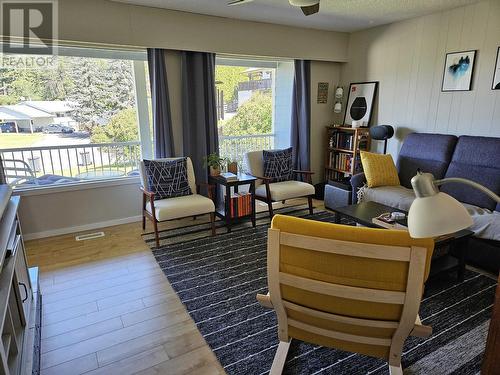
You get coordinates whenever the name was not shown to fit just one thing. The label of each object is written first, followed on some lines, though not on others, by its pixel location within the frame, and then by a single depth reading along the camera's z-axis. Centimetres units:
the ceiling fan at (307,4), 239
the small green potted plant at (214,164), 379
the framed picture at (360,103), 457
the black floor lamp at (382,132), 409
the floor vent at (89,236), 349
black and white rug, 178
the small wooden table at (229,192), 362
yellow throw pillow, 376
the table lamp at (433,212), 80
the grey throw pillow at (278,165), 412
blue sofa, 268
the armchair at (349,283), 114
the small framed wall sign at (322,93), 494
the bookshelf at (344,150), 451
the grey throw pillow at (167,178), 346
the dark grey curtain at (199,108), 382
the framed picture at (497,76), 324
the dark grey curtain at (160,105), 360
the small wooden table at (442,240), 244
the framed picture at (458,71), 346
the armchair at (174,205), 318
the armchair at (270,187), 384
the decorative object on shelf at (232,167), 384
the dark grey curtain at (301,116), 466
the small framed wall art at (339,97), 491
